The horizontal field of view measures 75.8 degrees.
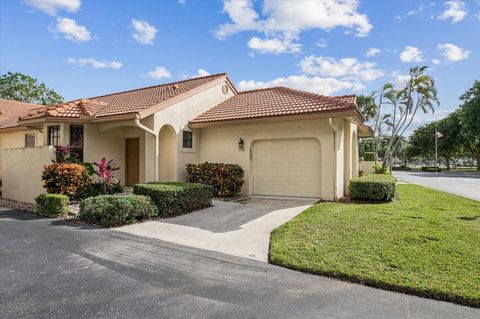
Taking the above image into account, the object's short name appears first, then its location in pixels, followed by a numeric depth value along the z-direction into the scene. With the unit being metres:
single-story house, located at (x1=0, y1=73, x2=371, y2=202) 11.70
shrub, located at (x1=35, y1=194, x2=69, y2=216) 9.54
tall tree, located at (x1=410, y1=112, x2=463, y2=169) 51.50
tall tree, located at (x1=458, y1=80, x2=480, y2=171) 36.44
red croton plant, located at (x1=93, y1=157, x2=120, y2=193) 10.48
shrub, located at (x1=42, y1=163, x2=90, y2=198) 10.73
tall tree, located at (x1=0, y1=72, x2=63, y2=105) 36.33
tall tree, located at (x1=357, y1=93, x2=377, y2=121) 31.17
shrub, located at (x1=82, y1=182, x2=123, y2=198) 11.39
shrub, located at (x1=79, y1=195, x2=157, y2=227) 8.19
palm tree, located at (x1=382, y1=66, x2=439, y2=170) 24.34
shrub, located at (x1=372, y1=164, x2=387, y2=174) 26.22
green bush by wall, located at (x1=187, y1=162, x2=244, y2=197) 12.55
